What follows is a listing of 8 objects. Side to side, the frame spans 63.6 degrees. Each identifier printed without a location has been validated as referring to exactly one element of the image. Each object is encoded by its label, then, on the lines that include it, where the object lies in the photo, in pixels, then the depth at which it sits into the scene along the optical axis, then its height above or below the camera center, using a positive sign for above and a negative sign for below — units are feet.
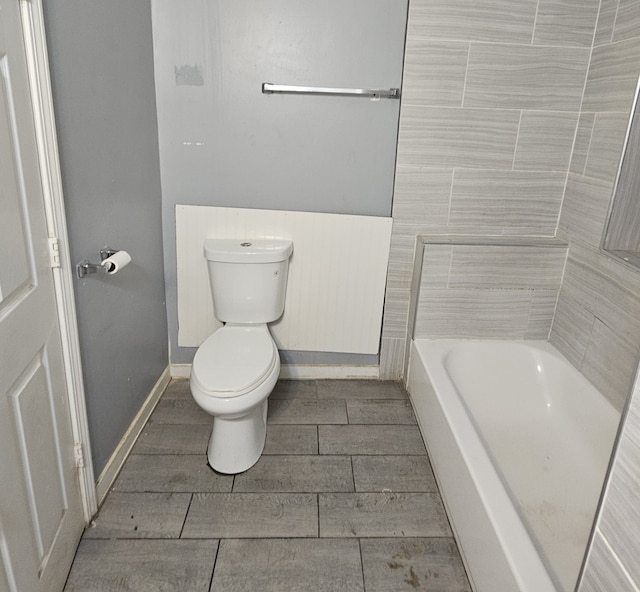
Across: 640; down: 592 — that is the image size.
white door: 3.77 -2.03
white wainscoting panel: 7.82 -2.35
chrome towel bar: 7.23 +0.36
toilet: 6.12 -2.98
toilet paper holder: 5.12 -1.56
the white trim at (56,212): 4.15 -0.91
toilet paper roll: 5.34 -1.55
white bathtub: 4.54 -3.62
